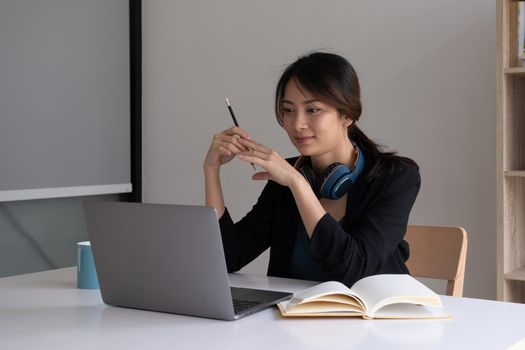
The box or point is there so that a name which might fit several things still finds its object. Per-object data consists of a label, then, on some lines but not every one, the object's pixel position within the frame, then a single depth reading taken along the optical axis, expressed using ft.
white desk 6.71
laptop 7.21
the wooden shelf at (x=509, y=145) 10.62
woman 8.67
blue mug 8.19
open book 7.25
